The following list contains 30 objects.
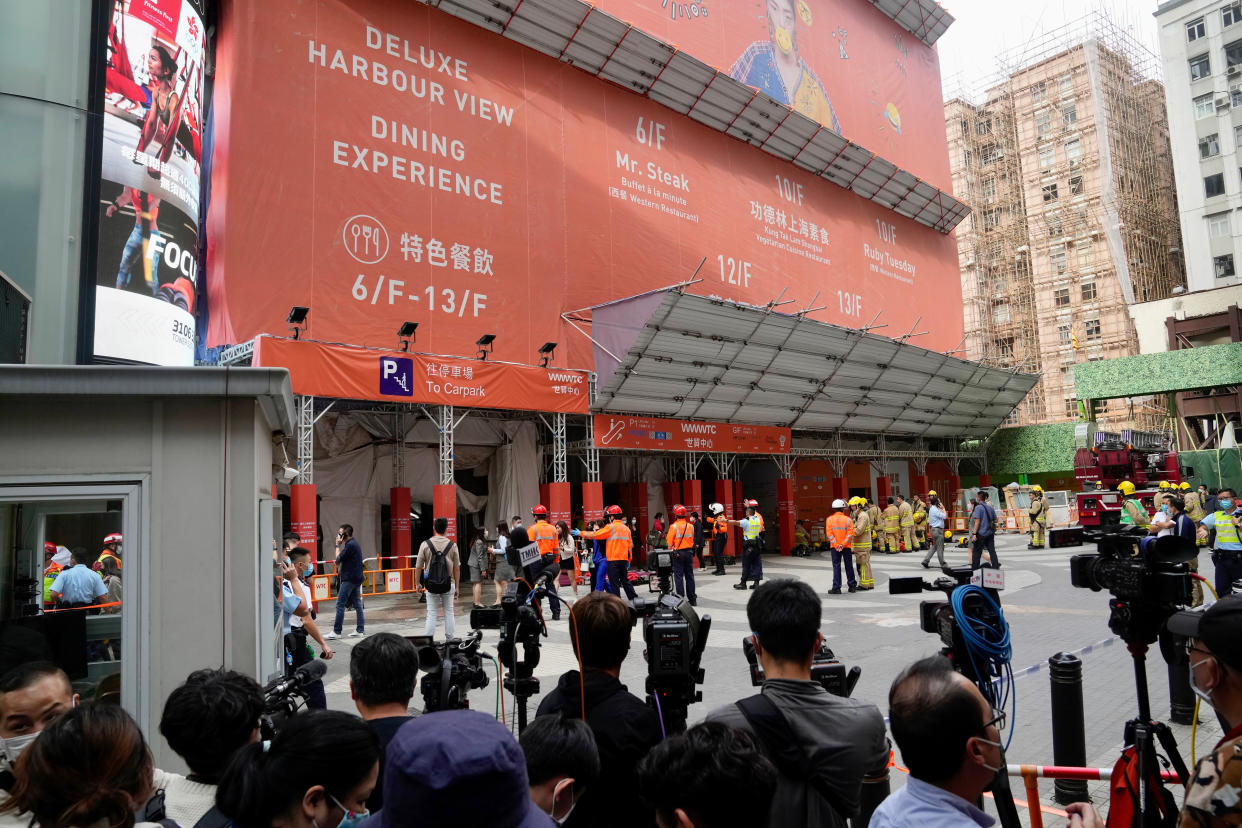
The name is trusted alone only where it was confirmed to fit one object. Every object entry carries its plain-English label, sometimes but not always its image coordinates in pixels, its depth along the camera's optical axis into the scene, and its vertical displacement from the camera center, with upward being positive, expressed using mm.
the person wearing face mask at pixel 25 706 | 2818 -690
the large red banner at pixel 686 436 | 21109 +1594
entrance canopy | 20578 +3630
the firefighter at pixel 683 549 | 14508 -1110
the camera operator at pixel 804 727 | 2373 -747
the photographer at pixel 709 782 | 1822 -685
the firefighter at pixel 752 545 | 16156 -1204
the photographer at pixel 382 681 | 3045 -693
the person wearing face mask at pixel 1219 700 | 1907 -625
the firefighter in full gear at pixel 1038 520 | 24203 -1331
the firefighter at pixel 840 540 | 14648 -1037
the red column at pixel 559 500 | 19859 -114
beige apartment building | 47188 +16871
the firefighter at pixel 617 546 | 13406 -900
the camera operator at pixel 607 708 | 2564 -752
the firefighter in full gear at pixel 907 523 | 24219 -1303
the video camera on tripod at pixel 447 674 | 3516 -815
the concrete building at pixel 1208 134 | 42719 +18653
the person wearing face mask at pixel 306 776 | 1940 -686
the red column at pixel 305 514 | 15141 -171
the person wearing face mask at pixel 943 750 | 1976 -683
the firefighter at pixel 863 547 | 15320 -1254
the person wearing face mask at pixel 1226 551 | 9695 -1001
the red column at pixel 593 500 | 20428 -154
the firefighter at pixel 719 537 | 19008 -1293
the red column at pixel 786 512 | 27328 -892
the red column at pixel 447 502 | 17578 -65
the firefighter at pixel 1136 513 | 16297 -832
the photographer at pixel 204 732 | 2572 -735
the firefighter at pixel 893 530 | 23969 -1506
